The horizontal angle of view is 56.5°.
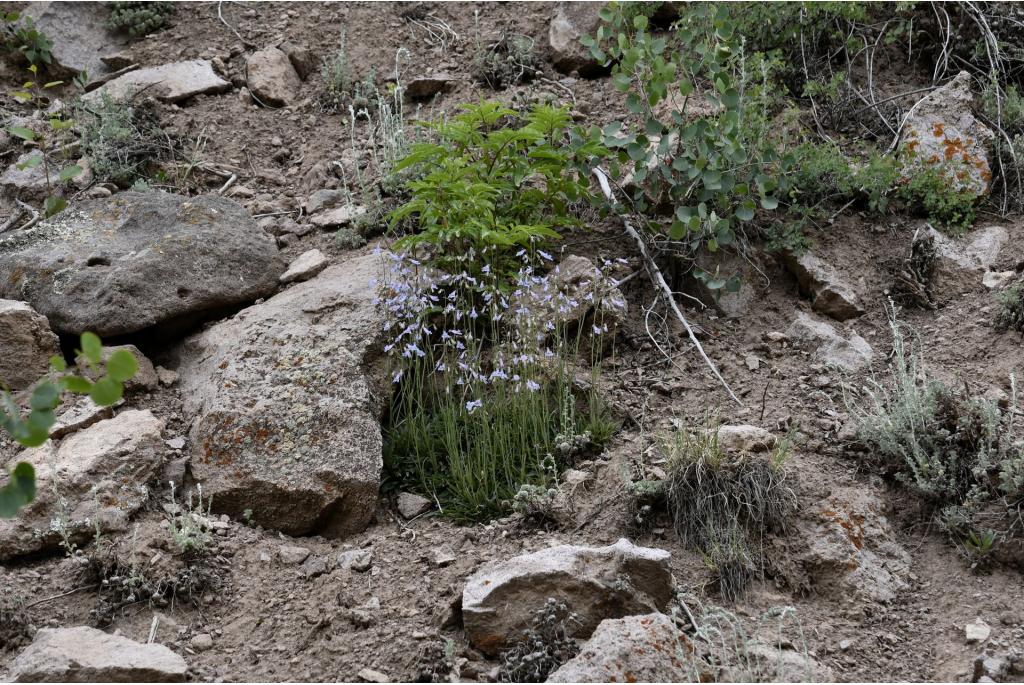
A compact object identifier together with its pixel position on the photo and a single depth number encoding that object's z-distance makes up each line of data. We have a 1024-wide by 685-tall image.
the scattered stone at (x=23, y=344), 4.35
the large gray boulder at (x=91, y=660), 2.94
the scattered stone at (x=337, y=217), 5.42
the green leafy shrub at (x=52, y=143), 5.26
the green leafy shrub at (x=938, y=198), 5.27
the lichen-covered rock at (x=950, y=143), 5.39
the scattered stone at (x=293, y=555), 3.88
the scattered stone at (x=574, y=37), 6.38
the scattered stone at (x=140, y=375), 4.43
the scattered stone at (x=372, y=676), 3.23
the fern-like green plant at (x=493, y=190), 4.62
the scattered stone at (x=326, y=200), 5.63
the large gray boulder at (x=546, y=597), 3.28
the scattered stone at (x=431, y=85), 6.36
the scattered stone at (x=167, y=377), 4.62
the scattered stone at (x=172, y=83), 6.29
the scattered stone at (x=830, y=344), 4.71
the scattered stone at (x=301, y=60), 6.72
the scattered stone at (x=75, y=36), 6.61
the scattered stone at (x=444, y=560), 3.87
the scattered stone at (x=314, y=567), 3.83
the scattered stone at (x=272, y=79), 6.47
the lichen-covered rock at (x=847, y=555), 3.63
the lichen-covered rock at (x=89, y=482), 3.75
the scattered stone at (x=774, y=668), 2.92
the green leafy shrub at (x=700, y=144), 4.72
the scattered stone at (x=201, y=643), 3.41
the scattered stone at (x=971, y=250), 5.09
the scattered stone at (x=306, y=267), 5.11
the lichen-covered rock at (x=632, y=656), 2.77
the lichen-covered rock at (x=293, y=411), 4.10
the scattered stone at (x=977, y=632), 3.32
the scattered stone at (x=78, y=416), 4.13
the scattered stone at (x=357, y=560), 3.88
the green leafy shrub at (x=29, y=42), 6.43
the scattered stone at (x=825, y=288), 5.01
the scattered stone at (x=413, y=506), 4.26
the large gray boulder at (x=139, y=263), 4.62
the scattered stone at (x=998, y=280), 4.93
